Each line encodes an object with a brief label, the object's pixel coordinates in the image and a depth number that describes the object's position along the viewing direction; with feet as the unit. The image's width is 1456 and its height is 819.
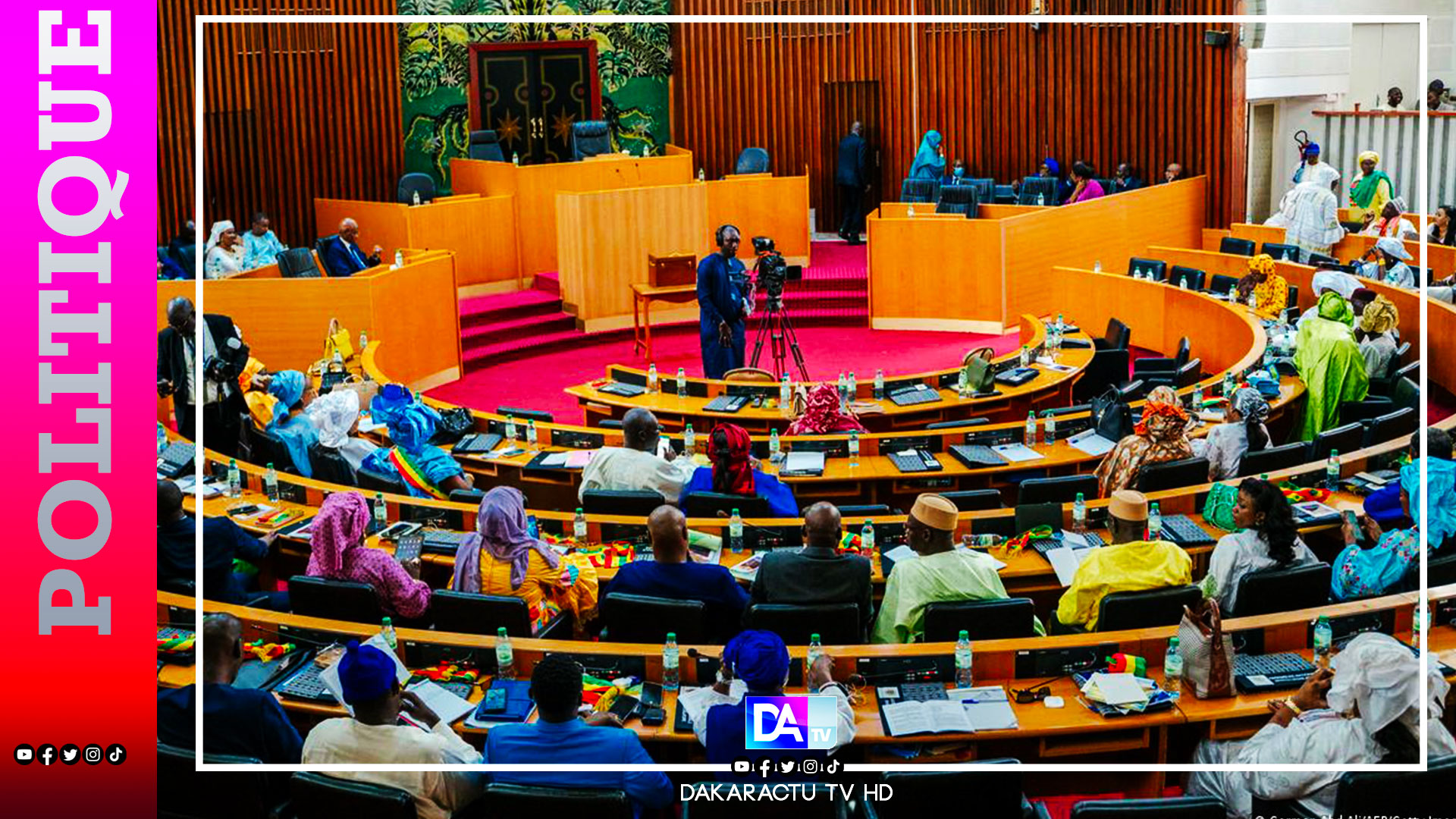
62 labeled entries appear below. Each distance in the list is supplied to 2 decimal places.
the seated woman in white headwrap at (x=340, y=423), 27.22
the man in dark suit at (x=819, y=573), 19.27
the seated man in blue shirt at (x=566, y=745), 14.82
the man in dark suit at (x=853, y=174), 56.65
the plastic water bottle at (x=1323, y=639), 17.72
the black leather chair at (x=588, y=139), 54.90
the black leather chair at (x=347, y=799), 14.26
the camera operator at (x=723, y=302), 38.70
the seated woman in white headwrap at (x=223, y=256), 44.01
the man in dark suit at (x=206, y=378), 29.45
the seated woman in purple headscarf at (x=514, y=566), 19.84
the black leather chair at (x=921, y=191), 53.11
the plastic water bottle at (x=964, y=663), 17.35
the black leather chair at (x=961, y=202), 49.42
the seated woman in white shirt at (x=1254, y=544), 19.36
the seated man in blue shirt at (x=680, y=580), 19.45
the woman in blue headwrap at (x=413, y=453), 26.78
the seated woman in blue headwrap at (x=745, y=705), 15.53
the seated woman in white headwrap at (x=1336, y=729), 14.85
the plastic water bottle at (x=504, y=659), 17.79
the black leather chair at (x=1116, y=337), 36.83
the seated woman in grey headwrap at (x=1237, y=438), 26.13
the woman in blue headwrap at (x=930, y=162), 53.52
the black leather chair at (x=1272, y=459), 25.31
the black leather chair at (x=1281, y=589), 19.11
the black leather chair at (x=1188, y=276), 41.86
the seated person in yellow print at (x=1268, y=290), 38.06
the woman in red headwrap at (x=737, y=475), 24.29
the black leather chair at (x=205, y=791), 14.90
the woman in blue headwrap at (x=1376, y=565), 19.56
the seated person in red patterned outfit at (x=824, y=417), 28.96
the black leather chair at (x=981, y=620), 18.45
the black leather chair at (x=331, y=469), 26.23
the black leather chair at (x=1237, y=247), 44.75
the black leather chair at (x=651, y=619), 18.78
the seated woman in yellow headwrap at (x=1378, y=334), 32.55
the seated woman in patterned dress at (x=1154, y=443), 25.23
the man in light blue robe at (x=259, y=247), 46.03
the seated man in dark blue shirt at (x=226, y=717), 15.69
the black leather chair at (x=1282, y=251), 43.06
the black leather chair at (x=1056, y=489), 24.35
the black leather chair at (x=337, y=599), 19.25
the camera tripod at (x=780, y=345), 37.52
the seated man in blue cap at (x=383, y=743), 14.83
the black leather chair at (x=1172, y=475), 24.84
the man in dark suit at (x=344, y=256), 42.14
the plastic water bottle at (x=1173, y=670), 17.11
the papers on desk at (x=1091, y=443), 27.84
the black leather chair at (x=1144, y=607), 18.66
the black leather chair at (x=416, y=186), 53.06
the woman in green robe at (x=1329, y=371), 30.81
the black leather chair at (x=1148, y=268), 43.06
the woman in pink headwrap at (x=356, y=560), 19.54
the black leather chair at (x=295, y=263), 40.70
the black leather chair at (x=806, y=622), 18.60
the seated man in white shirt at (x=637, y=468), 24.94
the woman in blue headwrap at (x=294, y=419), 27.66
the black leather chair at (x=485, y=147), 54.90
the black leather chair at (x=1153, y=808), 13.64
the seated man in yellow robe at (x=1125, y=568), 19.17
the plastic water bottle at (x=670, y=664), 17.35
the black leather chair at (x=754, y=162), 56.85
